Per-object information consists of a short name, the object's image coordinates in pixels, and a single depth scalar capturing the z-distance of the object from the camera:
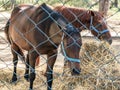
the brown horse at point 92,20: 4.96
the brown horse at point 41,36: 3.20
